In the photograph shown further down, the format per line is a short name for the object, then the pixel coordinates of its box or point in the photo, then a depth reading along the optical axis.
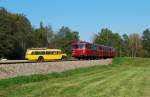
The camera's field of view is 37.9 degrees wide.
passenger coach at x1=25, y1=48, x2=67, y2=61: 31.14
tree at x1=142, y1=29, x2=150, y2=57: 89.57
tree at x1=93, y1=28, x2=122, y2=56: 83.39
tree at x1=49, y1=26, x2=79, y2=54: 71.73
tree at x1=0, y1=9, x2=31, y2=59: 47.56
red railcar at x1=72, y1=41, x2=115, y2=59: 33.55
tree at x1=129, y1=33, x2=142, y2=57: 87.65
